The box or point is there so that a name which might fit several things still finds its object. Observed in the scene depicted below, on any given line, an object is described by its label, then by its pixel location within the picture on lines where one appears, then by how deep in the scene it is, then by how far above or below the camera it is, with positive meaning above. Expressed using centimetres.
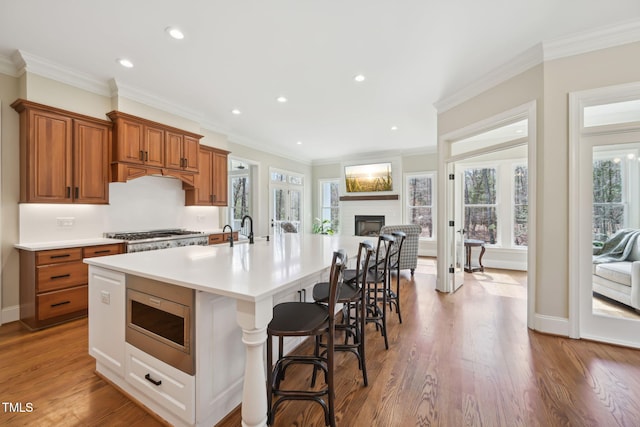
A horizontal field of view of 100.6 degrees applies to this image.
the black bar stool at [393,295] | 265 -90
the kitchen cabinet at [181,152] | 398 +95
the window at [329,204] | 830 +28
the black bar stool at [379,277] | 231 -59
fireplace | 732 -32
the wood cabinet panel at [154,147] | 366 +94
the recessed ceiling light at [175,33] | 234 +162
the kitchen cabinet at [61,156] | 281 +65
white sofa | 235 -60
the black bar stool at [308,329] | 138 -61
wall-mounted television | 717 +97
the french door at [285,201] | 668 +31
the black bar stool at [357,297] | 181 -60
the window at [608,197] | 238 +14
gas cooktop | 339 -30
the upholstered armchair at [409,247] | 469 -61
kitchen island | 122 -64
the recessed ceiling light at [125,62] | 284 +164
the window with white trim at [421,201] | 680 +31
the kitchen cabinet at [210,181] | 451 +57
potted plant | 795 -41
